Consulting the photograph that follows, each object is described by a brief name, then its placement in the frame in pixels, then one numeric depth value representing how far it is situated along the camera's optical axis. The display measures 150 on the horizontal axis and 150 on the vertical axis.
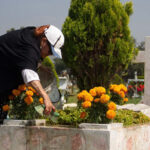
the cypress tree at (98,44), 10.82
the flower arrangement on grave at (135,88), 18.53
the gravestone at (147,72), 8.46
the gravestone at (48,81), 4.48
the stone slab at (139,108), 5.19
